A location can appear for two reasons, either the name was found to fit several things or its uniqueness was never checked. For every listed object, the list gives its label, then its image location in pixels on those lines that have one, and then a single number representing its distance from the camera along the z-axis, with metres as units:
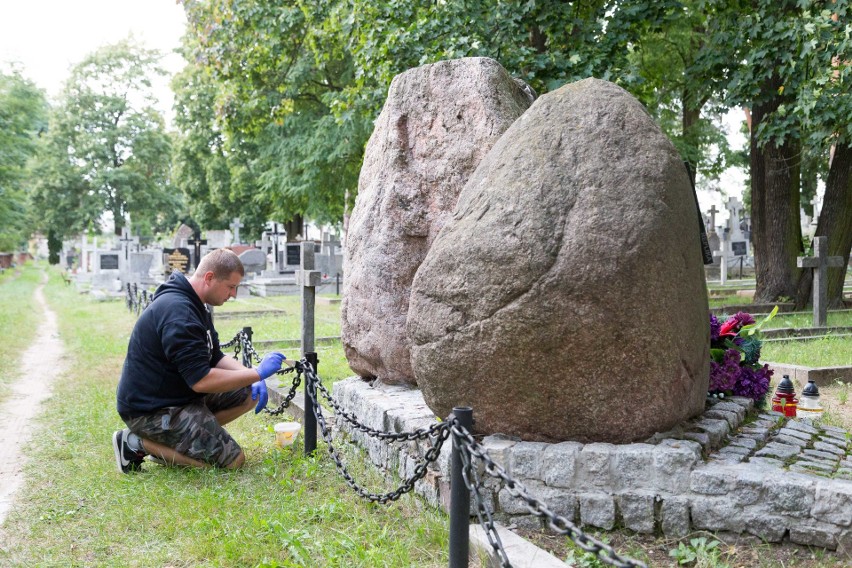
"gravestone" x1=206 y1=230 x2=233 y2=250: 36.56
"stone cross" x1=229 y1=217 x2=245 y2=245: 35.47
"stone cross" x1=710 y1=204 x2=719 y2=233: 31.72
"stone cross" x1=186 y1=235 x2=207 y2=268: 29.02
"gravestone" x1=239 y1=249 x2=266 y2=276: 29.03
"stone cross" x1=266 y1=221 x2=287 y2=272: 32.06
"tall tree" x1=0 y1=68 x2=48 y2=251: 23.25
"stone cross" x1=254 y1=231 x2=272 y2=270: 33.49
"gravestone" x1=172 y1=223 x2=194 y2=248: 43.26
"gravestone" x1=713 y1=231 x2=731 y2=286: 23.92
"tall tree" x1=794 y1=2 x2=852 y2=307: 10.30
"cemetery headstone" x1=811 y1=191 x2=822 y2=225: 30.90
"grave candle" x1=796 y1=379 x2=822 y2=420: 6.00
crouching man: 5.23
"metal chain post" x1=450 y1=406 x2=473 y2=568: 3.31
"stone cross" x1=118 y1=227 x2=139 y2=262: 30.10
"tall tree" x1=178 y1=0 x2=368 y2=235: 16.45
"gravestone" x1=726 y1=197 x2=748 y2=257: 29.19
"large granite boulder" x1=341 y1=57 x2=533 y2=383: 5.84
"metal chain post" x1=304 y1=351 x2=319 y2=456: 5.48
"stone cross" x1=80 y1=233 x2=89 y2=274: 41.53
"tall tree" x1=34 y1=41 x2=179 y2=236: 48.16
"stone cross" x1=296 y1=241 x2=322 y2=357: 8.39
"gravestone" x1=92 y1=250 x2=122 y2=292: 30.45
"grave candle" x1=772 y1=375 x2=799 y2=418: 5.78
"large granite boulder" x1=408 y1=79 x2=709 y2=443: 3.98
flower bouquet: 5.39
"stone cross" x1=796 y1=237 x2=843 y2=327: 12.02
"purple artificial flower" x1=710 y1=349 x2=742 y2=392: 5.35
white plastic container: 6.06
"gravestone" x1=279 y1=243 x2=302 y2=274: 28.44
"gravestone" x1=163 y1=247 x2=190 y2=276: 25.08
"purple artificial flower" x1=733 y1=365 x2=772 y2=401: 5.48
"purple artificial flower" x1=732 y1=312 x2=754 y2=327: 6.07
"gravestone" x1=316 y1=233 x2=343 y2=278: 28.36
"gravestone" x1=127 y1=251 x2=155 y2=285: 27.72
